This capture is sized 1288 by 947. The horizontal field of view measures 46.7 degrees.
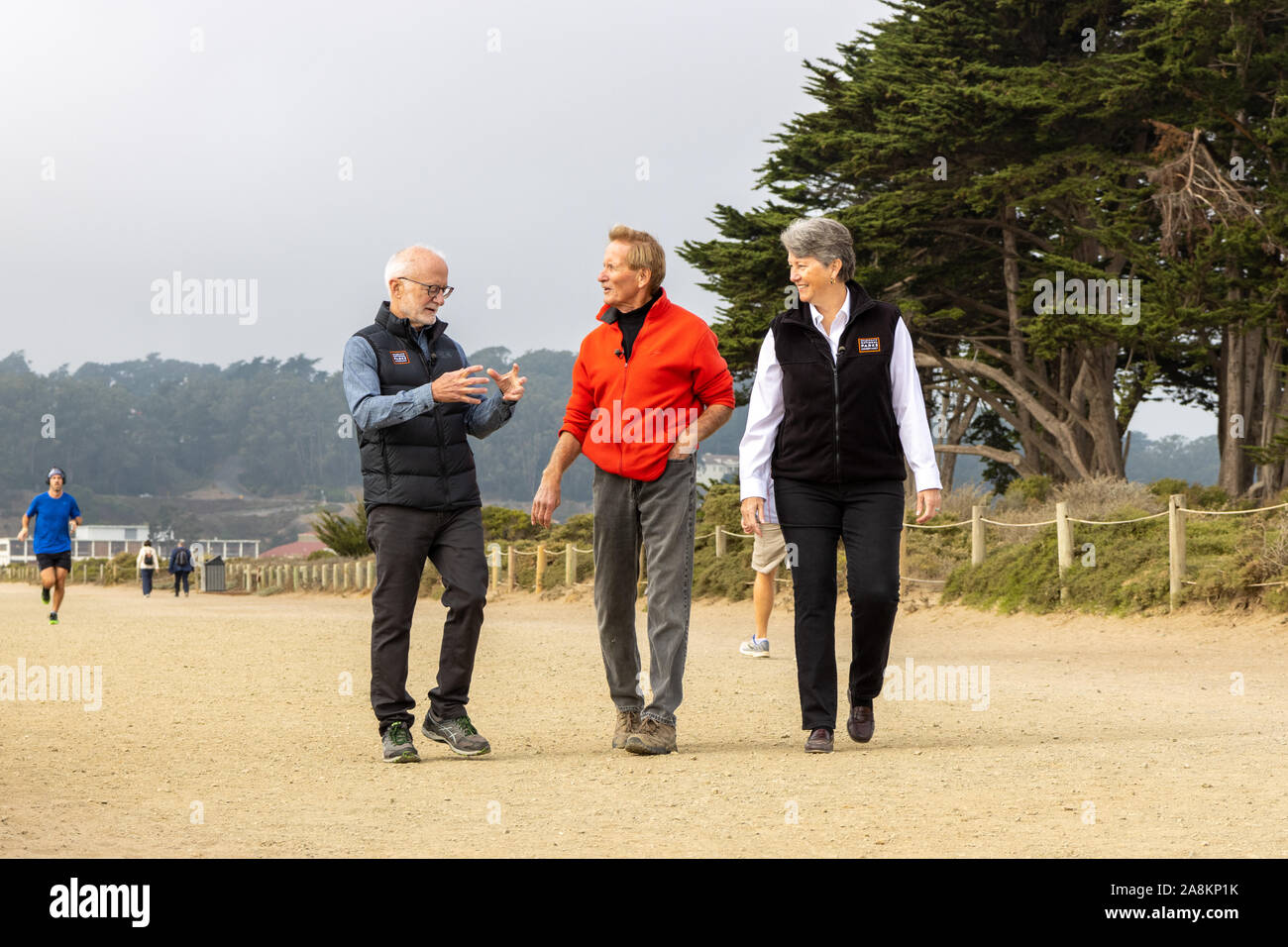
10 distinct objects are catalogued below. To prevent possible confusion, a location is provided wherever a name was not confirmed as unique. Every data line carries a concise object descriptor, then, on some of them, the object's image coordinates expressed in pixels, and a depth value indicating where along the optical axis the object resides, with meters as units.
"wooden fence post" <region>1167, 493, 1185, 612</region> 14.97
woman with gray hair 6.14
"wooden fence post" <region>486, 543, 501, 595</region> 31.25
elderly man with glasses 6.26
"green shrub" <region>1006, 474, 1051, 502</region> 27.12
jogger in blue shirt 16.55
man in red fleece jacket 6.23
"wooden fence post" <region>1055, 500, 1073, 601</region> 16.83
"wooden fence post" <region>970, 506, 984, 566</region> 18.89
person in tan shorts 11.41
